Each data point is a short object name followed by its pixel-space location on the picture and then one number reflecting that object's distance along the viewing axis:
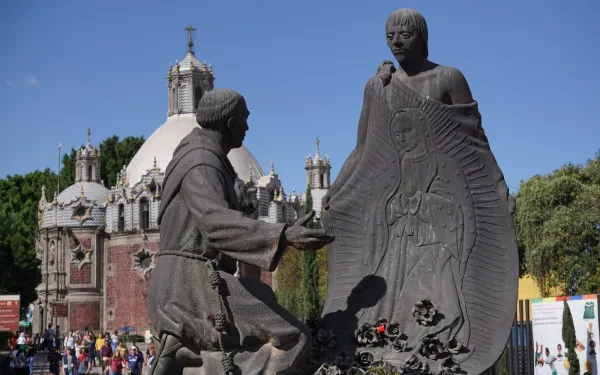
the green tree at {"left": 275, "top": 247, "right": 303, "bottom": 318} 65.25
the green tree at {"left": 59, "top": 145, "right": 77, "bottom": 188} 84.27
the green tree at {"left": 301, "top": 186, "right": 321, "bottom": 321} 46.59
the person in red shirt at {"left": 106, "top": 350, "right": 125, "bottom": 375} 22.64
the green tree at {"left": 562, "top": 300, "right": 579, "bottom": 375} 16.78
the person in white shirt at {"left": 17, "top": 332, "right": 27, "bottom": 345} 24.28
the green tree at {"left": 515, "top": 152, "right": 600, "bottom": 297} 38.50
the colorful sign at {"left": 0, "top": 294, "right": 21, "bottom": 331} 22.94
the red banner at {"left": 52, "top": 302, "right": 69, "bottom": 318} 71.81
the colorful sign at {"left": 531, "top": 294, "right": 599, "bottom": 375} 16.64
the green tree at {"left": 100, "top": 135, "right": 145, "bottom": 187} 86.06
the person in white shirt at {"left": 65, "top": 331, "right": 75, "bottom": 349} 32.06
